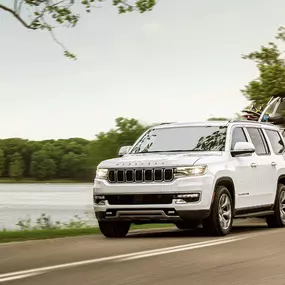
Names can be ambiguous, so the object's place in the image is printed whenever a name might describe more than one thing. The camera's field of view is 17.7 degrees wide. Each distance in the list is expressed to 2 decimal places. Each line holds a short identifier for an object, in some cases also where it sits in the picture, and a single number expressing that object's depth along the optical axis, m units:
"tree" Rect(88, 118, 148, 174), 111.88
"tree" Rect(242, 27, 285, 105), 27.48
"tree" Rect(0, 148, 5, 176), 105.64
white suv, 13.96
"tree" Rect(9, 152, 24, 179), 104.56
